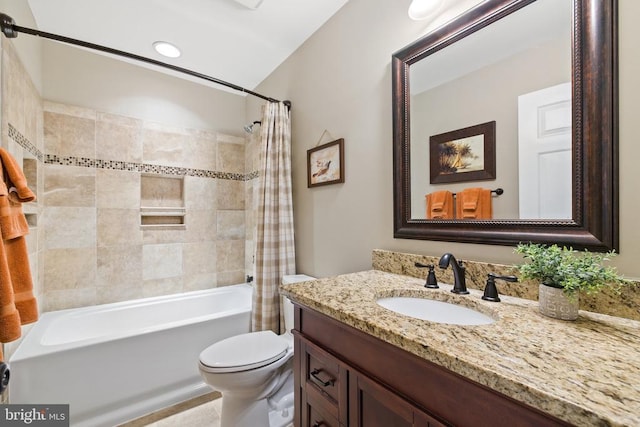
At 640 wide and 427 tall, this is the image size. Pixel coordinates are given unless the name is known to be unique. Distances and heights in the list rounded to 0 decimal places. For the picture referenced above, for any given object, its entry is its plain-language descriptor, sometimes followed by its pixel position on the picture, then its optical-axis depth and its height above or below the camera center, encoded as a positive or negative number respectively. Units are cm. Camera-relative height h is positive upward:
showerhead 260 +82
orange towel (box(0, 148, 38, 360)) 102 -8
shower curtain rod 132 +100
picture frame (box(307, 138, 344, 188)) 171 +33
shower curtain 203 -3
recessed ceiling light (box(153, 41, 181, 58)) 209 +133
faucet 99 -24
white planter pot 72 -26
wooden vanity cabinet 52 -45
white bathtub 144 -91
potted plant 69 -18
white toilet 129 -83
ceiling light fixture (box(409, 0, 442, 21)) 118 +91
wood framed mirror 79 +31
